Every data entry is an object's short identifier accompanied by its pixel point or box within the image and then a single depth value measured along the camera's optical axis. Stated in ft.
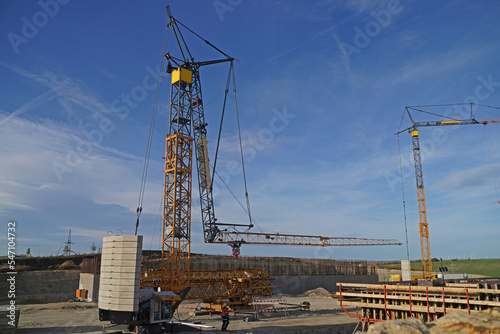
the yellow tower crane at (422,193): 267.39
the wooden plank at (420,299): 50.93
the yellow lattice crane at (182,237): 117.19
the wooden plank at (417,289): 53.31
